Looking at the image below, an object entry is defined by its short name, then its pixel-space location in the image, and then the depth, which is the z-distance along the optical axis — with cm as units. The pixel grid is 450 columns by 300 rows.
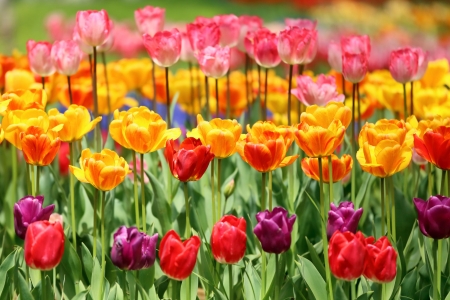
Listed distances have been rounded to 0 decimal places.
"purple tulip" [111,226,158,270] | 329
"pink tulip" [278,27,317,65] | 367
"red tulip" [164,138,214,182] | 336
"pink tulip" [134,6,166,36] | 386
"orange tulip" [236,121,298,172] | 338
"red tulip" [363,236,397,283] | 330
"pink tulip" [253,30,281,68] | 371
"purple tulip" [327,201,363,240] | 336
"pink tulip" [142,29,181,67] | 365
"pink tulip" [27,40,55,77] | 375
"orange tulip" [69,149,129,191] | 336
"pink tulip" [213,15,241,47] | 385
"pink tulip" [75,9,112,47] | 370
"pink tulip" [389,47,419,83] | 371
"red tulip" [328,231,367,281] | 326
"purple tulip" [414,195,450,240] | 333
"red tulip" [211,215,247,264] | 332
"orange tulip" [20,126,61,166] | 341
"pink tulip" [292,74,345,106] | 368
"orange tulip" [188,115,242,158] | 342
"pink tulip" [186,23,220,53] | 372
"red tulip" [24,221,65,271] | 328
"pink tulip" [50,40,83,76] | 375
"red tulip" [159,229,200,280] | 328
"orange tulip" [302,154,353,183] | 350
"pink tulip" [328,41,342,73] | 385
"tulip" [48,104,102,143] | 350
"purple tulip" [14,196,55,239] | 337
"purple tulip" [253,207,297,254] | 331
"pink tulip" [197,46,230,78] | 363
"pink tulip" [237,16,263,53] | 398
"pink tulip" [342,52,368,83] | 365
